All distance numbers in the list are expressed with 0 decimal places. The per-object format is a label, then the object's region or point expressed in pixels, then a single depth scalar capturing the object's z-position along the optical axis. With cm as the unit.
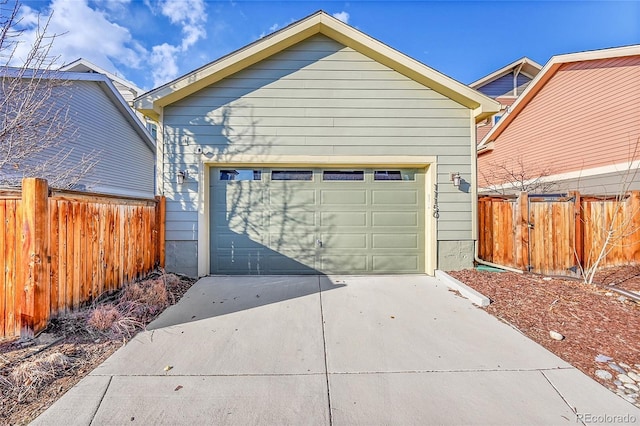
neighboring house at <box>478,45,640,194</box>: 742
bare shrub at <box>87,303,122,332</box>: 322
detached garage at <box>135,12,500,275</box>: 567
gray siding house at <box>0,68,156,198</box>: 801
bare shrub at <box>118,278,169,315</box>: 388
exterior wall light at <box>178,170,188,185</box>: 554
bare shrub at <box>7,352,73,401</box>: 222
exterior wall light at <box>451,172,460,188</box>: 570
